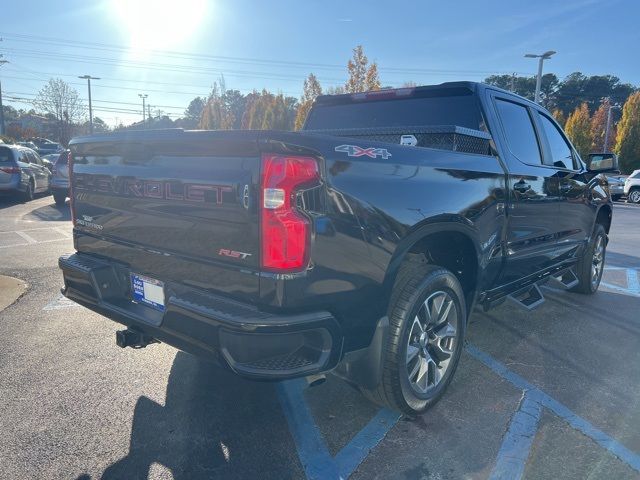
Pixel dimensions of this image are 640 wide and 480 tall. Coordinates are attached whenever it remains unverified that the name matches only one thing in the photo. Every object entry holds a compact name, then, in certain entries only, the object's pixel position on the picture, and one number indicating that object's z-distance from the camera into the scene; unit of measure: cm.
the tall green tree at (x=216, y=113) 3928
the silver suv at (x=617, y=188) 2323
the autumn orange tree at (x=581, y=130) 3350
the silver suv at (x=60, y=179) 1272
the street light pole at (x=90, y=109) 4903
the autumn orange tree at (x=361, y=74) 2472
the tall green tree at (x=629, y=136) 3138
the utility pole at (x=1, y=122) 3480
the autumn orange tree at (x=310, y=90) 2875
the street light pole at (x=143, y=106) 7080
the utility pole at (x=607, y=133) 3680
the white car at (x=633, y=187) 2153
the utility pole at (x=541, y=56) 2500
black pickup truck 207
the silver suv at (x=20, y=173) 1262
